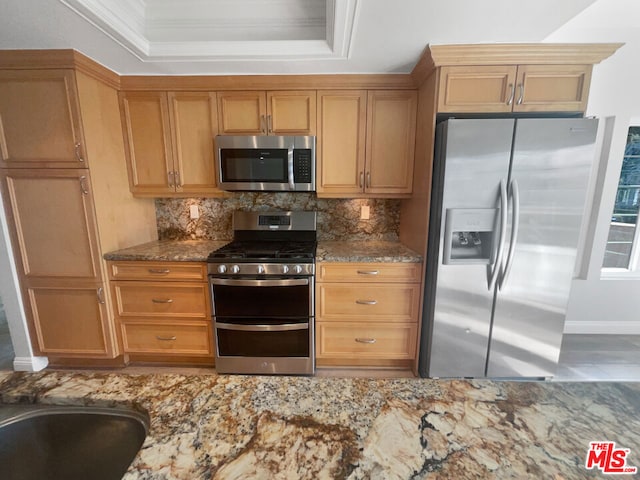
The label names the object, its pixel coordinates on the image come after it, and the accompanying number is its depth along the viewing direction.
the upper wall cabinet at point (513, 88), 1.72
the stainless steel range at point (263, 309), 1.96
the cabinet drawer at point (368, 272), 2.01
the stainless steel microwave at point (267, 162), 2.09
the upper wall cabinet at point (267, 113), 2.12
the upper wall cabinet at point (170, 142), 2.15
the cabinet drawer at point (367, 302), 2.04
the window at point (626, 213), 2.50
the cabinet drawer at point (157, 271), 2.04
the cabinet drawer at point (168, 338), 2.13
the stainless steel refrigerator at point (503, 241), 1.67
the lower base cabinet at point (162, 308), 2.05
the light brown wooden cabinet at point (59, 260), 1.89
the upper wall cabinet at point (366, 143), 2.10
